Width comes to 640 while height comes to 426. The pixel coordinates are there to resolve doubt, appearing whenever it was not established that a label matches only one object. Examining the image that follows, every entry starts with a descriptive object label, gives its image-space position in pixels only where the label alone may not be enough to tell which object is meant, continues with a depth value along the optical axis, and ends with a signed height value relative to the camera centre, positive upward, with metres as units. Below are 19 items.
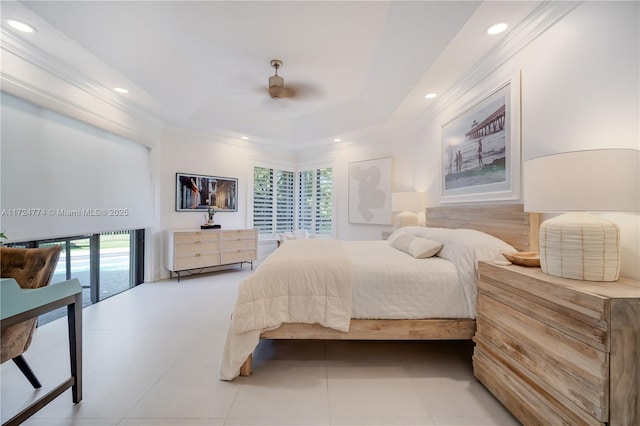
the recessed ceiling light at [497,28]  1.90 +1.44
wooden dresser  3.87 -0.61
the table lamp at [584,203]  1.11 +0.05
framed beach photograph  2.06 +0.63
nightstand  0.93 -0.59
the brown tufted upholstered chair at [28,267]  1.34 -0.31
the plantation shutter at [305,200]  5.82 +0.30
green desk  1.09 -0.48
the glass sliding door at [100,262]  2.67 -0.64
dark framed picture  4.29 +0.36
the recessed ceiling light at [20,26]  1.91 +1.44
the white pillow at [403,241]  2.42 -0.28
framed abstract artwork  4.41 +0.42
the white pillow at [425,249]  2.02 -0.29
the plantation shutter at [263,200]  5.36 +0.28
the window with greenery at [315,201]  5.46 +0.28
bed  1.68 -0.61
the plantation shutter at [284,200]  5.76 +0.29
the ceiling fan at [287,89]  2.74 +1.59
